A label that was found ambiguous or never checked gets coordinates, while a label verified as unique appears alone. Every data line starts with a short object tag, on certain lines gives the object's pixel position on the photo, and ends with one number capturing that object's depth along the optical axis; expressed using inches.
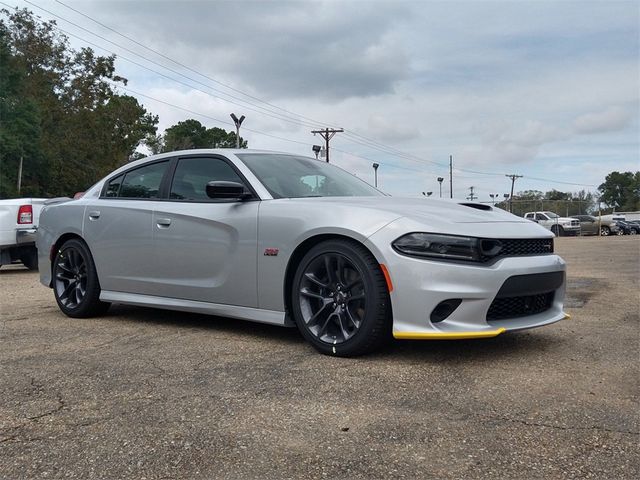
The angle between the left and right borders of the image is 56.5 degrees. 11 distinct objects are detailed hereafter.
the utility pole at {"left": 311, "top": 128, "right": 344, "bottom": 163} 1838.1
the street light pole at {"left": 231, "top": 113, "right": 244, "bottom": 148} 1015.6
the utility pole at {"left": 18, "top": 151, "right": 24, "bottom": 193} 1459.6
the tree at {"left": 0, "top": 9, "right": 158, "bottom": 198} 1621.6
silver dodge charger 138.3
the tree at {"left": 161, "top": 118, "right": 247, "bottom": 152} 3016.7
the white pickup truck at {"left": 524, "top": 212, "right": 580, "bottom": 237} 1439.1
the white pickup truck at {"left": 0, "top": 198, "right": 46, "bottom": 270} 387.9
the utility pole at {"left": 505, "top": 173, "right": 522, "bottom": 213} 3147.1
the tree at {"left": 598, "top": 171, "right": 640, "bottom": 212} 4097.0
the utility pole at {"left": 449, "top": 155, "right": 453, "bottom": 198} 2787.9
